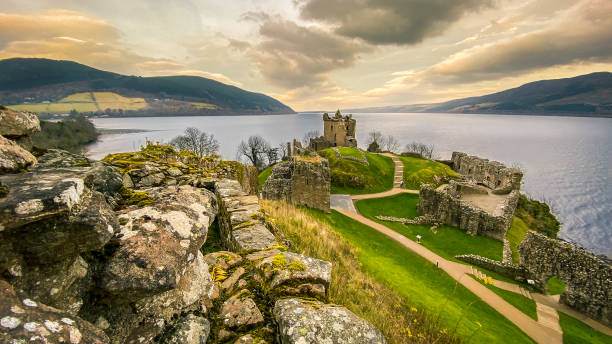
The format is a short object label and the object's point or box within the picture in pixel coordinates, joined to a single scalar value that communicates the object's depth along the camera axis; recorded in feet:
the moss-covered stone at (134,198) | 12.60
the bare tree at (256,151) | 211.63
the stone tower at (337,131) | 186.70
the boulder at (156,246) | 7.19
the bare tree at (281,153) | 221.52
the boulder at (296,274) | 11.60
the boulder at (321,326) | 8.36
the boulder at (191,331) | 7.91
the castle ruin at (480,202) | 80.94
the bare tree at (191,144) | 170.29
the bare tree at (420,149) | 277.29
